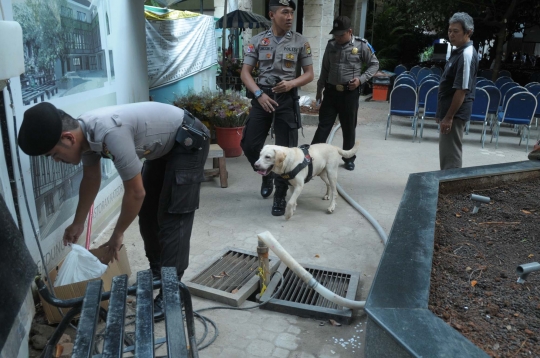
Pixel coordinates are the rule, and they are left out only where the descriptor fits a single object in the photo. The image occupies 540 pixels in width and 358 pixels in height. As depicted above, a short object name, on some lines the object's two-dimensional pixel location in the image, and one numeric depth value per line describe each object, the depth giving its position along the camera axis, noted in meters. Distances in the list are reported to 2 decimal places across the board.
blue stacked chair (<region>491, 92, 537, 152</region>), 7.67
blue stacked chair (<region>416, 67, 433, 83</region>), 12.10
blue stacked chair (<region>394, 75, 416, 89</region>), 9.67
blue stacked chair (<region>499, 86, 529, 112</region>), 8.59
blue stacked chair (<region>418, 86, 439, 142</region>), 8.24
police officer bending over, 1.82
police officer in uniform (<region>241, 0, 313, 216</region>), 4.38
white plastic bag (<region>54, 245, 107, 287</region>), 2.42
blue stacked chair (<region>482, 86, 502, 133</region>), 8.15
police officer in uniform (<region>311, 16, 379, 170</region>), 5.50
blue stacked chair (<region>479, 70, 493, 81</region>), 12.80
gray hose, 3.90
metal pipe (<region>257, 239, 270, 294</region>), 2.83
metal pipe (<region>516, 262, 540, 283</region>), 1.79
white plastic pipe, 2.61
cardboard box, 2.36
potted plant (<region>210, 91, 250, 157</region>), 5.61
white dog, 3.92
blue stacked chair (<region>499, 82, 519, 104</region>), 9.48
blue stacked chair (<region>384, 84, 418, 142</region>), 8.27
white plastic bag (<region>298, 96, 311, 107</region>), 10.45
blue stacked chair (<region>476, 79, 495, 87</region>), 9.37
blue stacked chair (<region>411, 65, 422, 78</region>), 12.98
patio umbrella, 9.14
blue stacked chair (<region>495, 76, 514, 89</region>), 10.57
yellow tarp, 7.55
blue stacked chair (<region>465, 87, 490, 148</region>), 7.91
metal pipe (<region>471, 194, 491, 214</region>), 2.84
